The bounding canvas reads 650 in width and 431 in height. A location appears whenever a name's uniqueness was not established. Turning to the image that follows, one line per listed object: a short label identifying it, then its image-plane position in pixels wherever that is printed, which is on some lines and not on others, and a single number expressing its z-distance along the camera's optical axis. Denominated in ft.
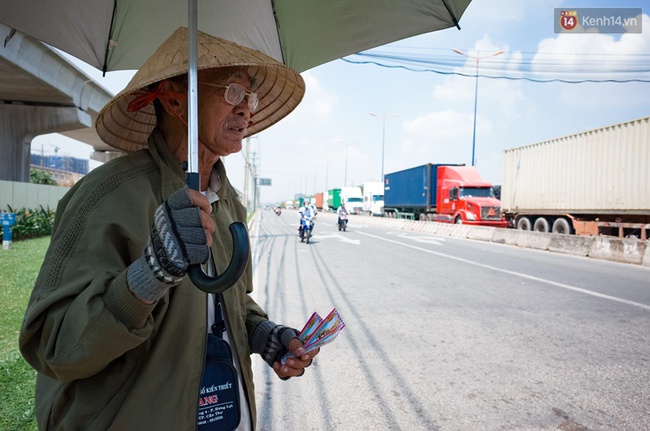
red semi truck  71.51
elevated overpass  47.32
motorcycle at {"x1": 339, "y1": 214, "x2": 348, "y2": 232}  74.74
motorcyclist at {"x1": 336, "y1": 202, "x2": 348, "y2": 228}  74.03
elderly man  3.52
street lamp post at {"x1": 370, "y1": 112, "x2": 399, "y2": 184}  156.62
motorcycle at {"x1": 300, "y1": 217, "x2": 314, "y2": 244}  53.78
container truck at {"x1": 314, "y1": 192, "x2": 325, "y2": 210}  262.47
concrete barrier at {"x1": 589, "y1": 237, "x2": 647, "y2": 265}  37.96
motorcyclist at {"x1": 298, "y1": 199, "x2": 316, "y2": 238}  54.29
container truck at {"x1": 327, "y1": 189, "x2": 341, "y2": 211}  201.16
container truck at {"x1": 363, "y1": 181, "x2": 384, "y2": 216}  158.40
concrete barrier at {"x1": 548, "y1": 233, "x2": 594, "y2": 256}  43.52
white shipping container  45.14
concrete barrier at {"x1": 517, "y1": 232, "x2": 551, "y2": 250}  49.19
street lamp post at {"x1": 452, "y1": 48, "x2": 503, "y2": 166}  101.76
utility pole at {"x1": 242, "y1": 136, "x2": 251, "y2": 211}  117.85
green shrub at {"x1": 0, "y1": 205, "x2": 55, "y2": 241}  42.77
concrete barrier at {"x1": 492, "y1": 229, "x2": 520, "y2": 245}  54.44
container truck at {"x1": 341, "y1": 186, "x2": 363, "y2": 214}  185.26
